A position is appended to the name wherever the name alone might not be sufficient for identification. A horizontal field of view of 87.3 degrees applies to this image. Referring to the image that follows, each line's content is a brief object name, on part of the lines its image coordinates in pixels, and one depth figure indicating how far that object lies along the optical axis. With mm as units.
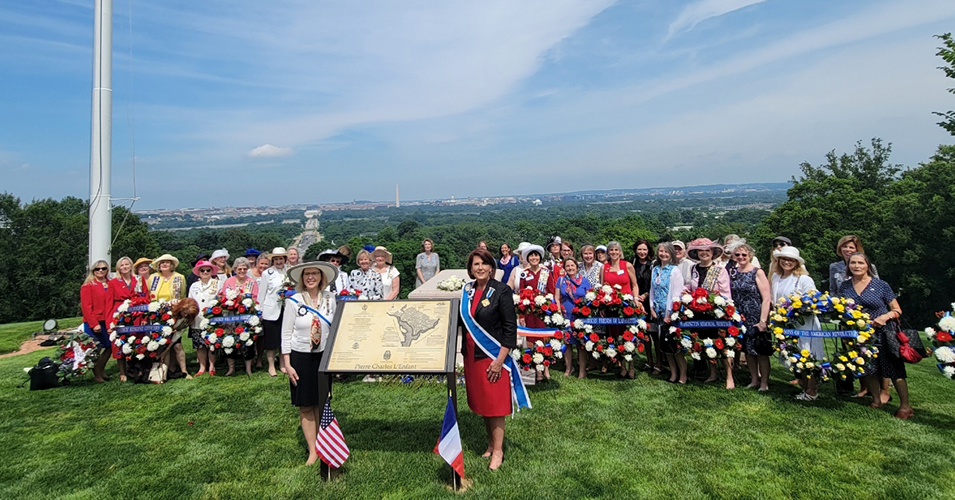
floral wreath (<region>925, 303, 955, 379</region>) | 5516
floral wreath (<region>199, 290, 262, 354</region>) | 8539
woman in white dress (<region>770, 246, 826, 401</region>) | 6723
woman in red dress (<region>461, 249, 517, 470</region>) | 4828
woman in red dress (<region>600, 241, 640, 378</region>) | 8023
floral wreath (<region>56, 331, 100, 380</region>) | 8281
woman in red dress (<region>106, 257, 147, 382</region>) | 8469
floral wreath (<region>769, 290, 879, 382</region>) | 6230
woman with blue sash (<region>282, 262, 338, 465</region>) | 5004
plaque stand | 4637
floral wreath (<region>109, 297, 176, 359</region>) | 8195
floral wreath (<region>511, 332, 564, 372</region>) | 7027
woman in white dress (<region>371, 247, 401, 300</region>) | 8773
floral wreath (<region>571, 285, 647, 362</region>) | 7660
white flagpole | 11797
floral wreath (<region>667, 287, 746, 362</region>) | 7172
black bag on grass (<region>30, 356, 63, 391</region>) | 8188
